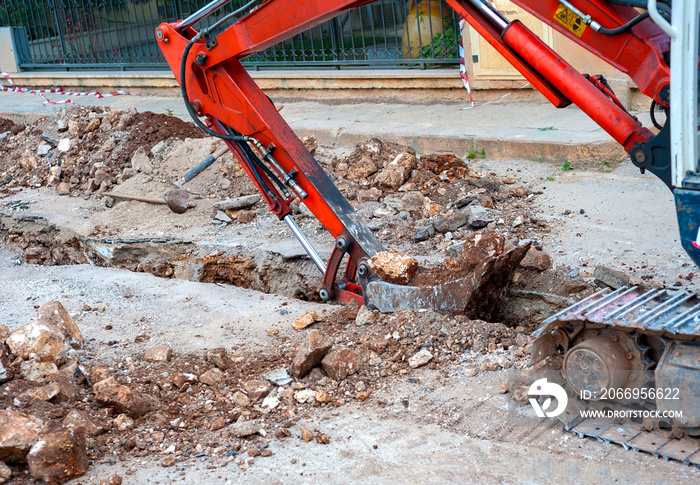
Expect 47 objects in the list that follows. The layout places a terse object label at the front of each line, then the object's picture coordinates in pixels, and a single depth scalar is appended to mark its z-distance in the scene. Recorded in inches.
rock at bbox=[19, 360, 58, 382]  161.0
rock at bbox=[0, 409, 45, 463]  127.9
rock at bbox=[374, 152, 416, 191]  282.5
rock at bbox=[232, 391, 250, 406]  153.0
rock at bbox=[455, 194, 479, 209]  258.4
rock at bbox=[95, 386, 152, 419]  148.5
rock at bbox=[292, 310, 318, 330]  192.2
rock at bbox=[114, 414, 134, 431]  145.6
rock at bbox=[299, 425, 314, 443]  137.4
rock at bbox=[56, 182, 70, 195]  347.6
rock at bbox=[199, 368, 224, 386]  161.8
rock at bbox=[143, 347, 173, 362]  176.2
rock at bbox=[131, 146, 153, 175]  344.8
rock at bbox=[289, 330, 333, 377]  159.3
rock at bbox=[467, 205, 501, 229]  239.8
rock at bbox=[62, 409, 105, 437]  141.1
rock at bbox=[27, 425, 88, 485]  126.9
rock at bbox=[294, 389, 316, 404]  152.4
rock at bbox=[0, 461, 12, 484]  126.6
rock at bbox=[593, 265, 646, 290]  182.9
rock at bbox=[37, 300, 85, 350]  183.6
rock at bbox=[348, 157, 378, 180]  294.5
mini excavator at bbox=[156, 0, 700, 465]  116.1
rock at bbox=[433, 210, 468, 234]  241.4
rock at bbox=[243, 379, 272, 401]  155.6
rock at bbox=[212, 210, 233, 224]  282.2
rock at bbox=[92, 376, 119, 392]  153.2
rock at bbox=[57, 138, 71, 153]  389.1
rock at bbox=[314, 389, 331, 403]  151.3
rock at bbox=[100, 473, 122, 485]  125.7
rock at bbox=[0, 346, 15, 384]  157.0
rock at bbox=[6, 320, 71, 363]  166.9
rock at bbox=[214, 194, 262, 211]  289.1
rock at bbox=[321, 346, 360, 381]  158.2
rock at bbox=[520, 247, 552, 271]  200.8
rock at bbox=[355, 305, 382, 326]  182.5
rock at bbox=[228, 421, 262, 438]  139.5
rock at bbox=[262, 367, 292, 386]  160.4
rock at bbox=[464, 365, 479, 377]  155.0
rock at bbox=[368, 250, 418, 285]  187.6
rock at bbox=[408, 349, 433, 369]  161.5
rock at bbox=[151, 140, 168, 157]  356.8
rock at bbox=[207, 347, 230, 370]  169.9
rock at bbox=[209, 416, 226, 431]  144.3
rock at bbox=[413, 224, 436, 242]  240.8
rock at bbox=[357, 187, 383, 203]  278.4
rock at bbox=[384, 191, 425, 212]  268.1
